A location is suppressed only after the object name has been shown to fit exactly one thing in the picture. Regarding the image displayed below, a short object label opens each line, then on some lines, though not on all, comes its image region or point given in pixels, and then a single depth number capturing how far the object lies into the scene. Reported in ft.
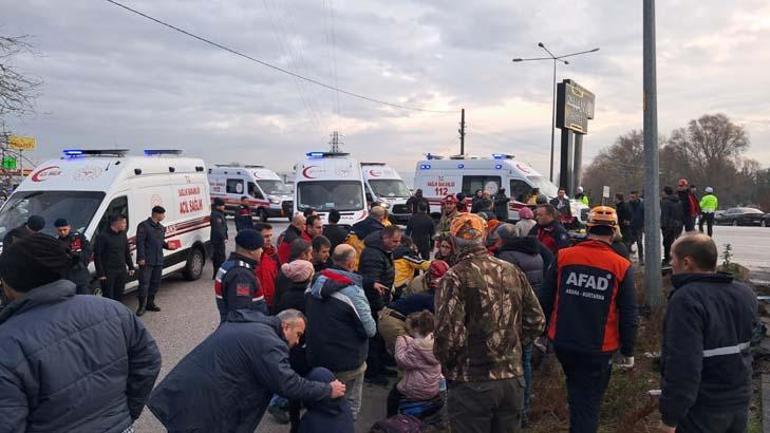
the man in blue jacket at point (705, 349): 9.38
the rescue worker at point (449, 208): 33.50
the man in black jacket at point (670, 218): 42.14
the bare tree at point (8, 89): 41.20
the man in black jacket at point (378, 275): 19.76
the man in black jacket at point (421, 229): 37.19
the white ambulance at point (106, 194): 29.71
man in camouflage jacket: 10.72
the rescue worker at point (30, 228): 25.44
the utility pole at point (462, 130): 162.40
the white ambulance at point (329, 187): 47.60
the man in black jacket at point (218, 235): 38.58
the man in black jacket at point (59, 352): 7.43
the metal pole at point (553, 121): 102.56
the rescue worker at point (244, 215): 43.75
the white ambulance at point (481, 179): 66.54
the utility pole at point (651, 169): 26.13
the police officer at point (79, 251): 25.30
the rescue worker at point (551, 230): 23.77
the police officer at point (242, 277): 15.92
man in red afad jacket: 12.50
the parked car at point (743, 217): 142.70
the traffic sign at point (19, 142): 45.55
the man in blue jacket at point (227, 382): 10.28
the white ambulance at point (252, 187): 86.22
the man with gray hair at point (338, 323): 14.56
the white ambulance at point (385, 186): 72.79
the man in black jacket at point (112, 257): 28.09
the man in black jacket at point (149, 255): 30.32
